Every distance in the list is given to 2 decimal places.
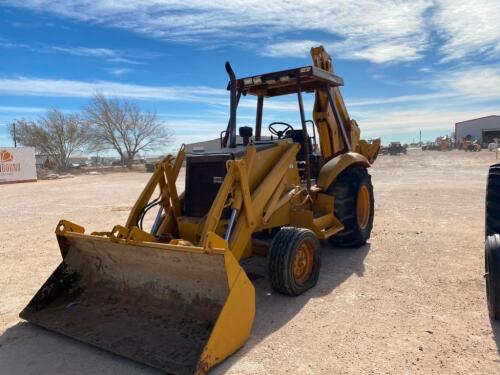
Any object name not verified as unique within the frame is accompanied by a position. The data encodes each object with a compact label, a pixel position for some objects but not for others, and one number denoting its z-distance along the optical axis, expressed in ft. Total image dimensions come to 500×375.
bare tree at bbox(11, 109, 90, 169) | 141.08
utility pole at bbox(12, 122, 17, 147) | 142.92
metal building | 200.85
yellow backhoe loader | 11.50
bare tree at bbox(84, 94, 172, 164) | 144.56
